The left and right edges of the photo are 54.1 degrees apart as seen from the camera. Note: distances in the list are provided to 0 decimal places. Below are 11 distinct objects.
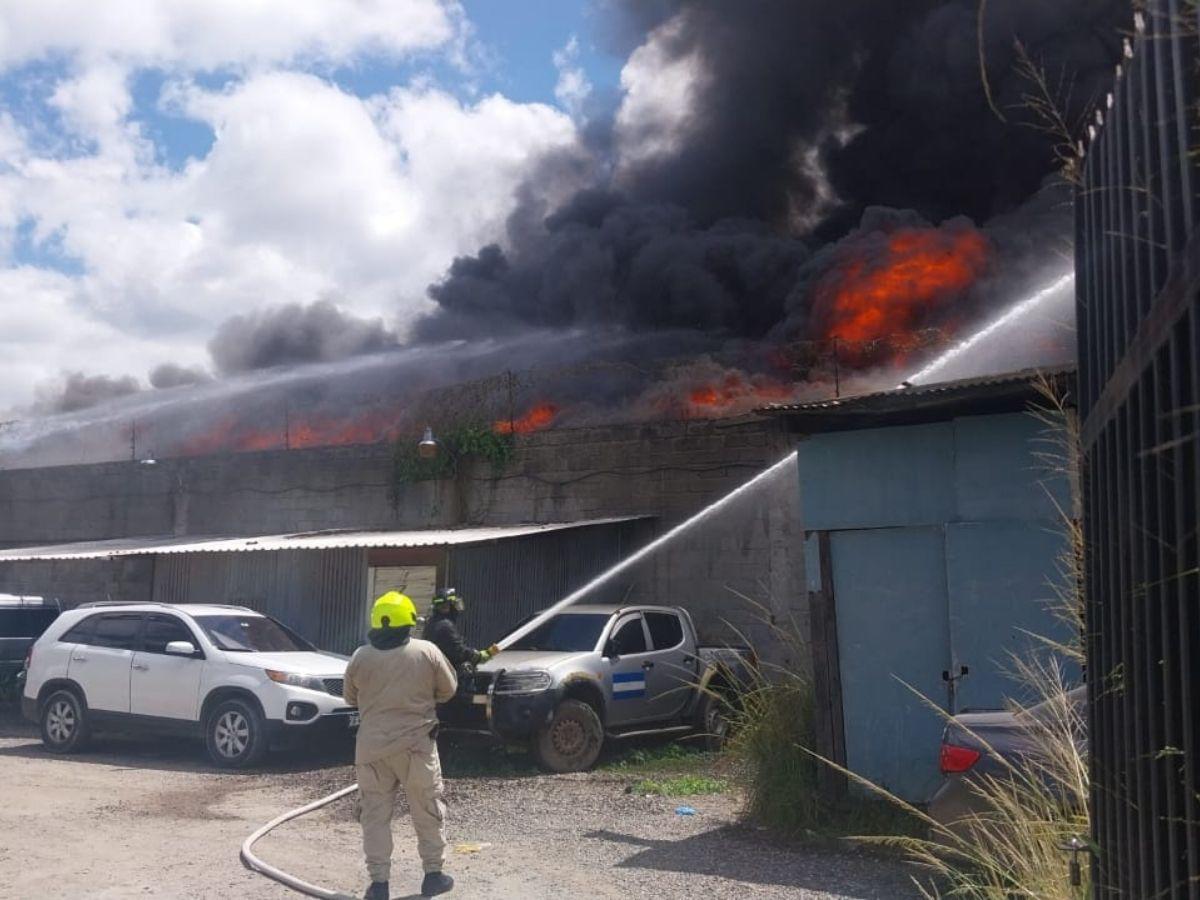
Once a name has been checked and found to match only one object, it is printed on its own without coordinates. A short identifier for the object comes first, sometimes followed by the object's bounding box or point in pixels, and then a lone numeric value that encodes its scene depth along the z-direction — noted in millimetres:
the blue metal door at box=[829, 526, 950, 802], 8164
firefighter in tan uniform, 6453
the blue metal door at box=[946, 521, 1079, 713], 7871
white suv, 11203
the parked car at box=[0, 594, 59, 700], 15023
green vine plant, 15469
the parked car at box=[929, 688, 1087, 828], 5910
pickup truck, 10789
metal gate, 2178
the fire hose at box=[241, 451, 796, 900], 6483
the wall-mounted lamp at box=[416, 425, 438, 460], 15523
